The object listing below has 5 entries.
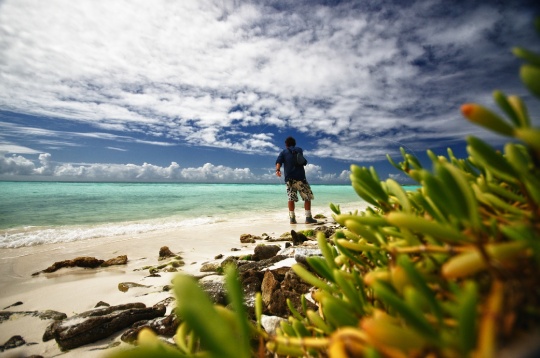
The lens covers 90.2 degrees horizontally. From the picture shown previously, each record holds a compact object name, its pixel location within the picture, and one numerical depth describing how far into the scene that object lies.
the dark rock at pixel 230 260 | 3.39
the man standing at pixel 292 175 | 7.97
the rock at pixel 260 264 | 2.95
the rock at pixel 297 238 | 4.31
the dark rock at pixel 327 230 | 4.64
